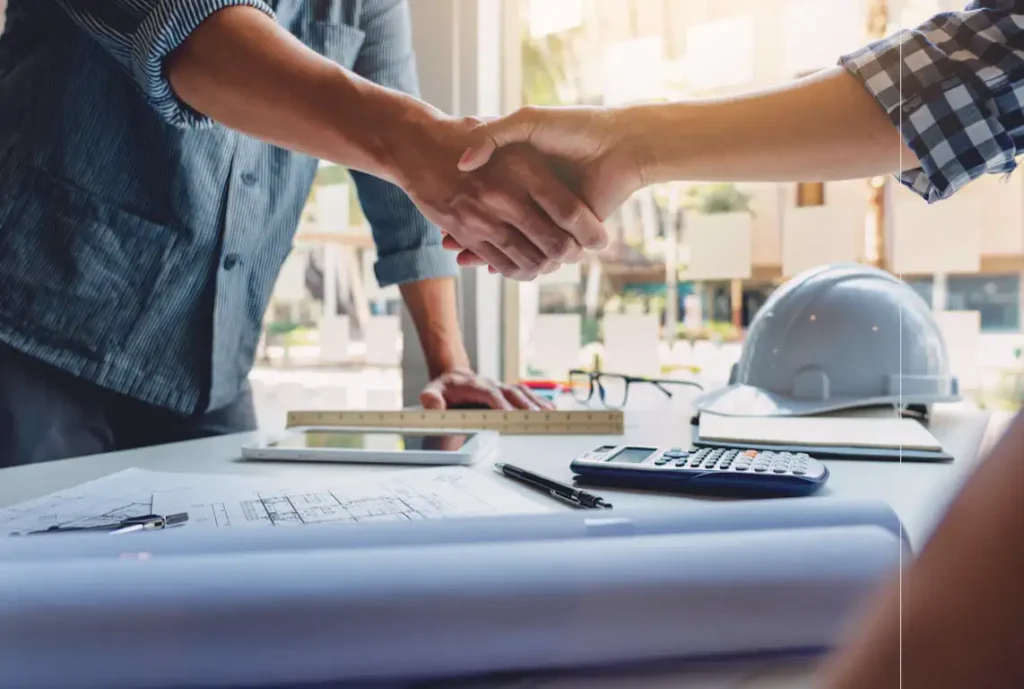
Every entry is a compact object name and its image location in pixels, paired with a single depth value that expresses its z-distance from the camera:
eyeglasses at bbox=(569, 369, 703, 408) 1.07
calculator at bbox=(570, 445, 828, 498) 0.48
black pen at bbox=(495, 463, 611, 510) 0.46
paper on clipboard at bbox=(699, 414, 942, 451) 0.64
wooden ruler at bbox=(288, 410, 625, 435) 0.80
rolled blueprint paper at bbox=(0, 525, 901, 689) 0.24
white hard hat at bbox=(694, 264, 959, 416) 0.83
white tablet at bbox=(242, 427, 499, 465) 0.62
